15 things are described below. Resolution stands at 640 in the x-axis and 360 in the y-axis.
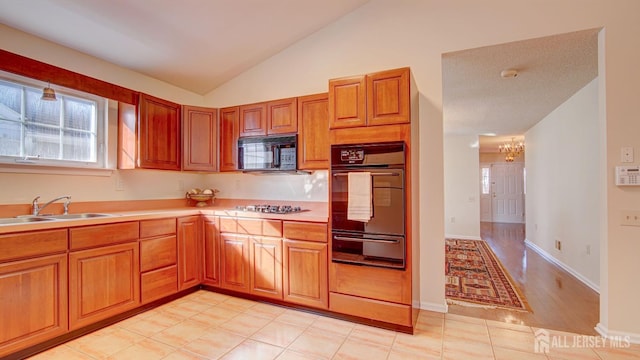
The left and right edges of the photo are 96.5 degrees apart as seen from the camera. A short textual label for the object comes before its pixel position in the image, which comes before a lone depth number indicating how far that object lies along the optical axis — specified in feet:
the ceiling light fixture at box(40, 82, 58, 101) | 7.98
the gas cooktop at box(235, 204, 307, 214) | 9.86
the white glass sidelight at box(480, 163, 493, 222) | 31.73
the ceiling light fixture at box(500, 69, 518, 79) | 10.13
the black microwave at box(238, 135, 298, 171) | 10.31
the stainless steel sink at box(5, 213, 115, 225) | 7.40
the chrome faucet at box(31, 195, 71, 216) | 7.89
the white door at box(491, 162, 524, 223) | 30.71
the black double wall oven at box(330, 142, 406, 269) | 7.59
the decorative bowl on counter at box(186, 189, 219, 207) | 12.23
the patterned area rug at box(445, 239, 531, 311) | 9.85
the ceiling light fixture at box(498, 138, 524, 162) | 24.11
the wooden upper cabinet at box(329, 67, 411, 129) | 7.60
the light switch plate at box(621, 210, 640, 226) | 7.18
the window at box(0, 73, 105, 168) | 7.83
